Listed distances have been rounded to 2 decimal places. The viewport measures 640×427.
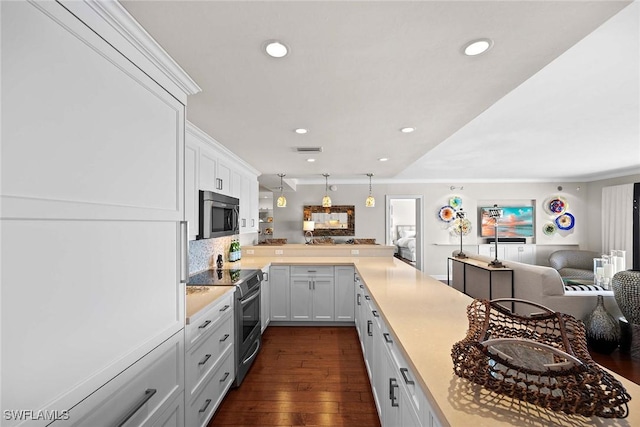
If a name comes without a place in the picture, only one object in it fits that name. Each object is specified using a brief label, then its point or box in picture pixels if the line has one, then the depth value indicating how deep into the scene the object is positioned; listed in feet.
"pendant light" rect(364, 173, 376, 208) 16.12
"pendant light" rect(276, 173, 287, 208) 16.00
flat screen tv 23.31
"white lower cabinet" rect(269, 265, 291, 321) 12.85
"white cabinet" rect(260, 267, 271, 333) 11.46
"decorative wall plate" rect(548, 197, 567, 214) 23.09
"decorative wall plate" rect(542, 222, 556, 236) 23.21
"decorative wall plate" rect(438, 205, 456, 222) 23.39
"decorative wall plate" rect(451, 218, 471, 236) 22.63
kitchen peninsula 2.45
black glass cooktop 8.30
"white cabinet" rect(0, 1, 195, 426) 2.41
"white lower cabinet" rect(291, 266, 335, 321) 12.76
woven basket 2.34
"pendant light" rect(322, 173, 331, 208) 16.52
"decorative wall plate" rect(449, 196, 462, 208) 23.41
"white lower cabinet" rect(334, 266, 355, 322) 12.63
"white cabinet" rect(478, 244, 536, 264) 23.15
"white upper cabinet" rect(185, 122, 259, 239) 8.02
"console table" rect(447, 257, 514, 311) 13.16
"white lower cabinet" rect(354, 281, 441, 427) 3.44
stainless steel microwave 8.33
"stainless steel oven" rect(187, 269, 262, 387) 7.98
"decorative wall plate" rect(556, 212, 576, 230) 23.09
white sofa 10.98
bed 28.84
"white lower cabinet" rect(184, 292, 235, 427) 5.47
